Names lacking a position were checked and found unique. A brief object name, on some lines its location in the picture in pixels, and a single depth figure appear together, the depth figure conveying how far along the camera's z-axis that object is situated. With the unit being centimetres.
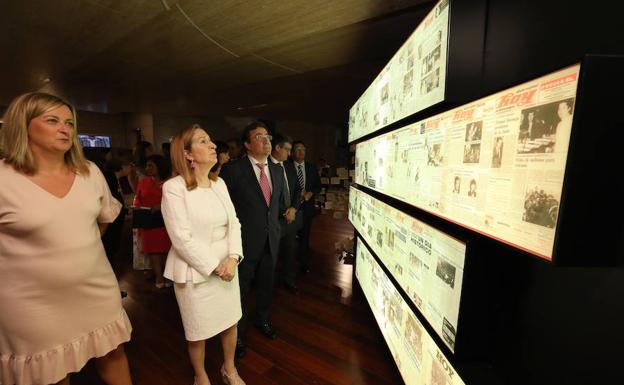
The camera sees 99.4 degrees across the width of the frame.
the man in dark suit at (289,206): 269
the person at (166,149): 346
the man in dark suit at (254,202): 204
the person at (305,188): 358
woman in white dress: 148
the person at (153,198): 286
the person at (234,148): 398
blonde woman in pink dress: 107
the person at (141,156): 332
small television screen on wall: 859
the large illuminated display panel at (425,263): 93
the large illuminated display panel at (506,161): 58
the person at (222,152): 308
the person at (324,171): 716
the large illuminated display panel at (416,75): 101
